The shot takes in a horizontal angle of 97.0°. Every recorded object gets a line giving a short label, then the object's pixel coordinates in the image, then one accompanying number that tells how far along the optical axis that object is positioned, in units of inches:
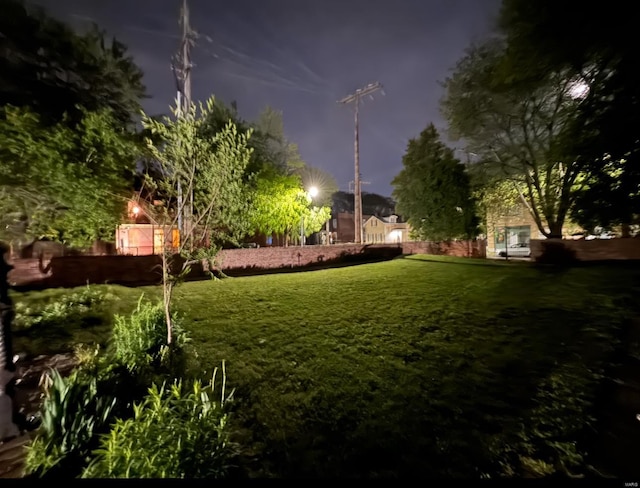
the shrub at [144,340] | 205.9
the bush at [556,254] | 627.9
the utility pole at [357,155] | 933.8
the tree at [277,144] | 1159.6
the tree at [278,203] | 823.1
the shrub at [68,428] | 116.5
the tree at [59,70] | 306.7
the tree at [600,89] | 260.8
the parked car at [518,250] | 1010.8
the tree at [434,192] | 857.5
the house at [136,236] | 855.4
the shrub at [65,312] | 284.4
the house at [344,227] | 2250.2
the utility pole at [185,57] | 548.4
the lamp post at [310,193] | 869.6
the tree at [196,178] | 214.5
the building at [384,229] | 1988.2
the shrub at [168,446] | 101.5
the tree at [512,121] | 607.2
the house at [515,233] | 1280.1
